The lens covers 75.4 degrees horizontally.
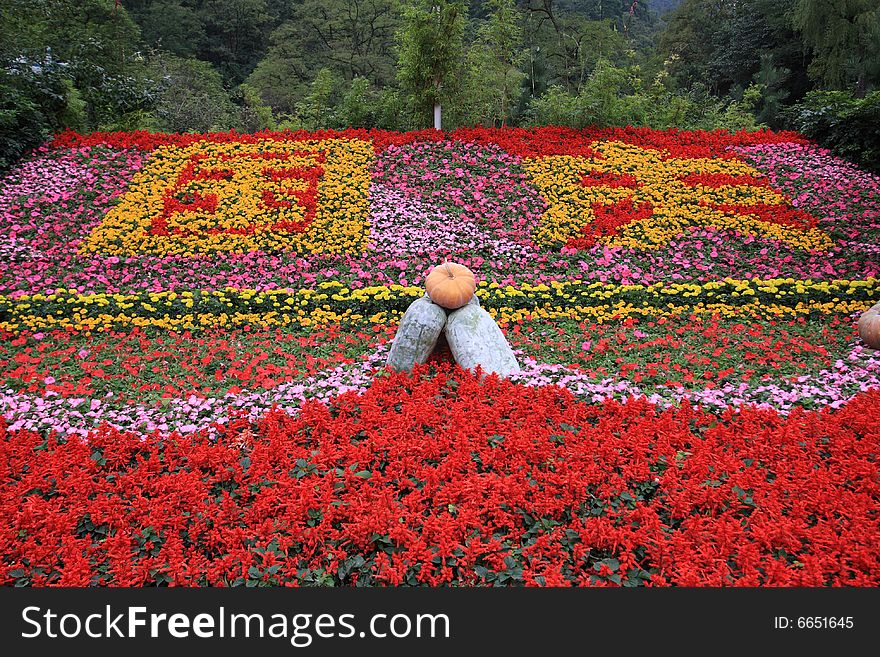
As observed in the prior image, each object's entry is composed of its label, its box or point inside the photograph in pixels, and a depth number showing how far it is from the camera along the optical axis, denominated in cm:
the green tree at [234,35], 2306
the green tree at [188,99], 1596
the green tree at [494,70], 1221
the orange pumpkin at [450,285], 430
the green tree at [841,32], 1417
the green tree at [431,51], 1044
